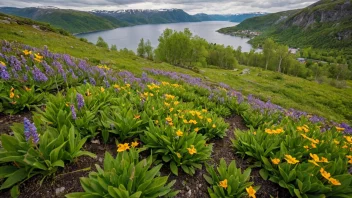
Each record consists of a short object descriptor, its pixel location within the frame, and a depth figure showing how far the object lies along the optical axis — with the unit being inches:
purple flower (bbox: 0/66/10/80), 191.5
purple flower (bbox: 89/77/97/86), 279.0
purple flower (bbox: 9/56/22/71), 229.8
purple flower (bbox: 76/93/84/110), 173.6
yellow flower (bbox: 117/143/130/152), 133.3
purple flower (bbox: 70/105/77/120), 158.6
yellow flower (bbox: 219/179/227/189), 130.9
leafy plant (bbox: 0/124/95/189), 118.5
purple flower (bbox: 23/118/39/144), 111.3
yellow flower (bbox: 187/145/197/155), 147.8
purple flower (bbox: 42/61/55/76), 242.6
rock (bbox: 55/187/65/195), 128.2
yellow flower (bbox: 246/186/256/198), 122.8
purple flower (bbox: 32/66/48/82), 227.8
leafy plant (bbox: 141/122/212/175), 158.9
